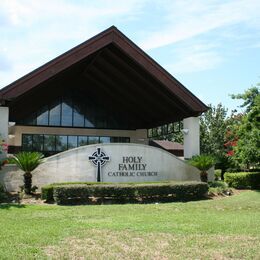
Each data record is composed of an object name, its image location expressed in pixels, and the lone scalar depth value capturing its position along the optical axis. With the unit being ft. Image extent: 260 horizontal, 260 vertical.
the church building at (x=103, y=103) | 53.83
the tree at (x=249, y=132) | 50.80
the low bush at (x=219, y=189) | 48.09
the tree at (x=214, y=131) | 92.85
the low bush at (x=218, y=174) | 74.50
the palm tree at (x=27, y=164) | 44.33
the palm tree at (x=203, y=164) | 51.25
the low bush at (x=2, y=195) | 41.46
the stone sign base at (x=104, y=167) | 47.55
